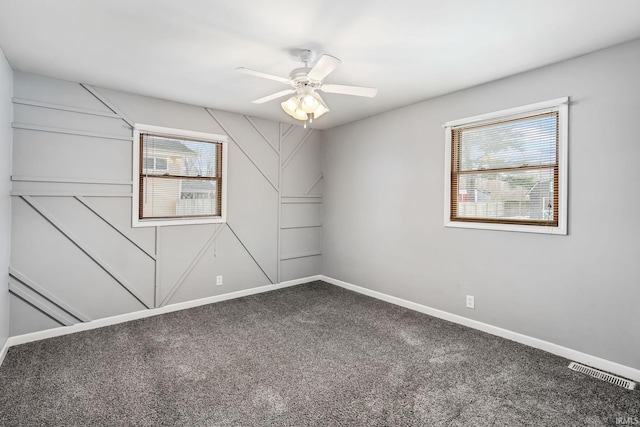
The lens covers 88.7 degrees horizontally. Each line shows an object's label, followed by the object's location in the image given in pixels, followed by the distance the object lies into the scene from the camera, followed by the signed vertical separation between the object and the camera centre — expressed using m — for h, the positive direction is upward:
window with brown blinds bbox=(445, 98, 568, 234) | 2.84 +0.44
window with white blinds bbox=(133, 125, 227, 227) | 3.69 +0.40
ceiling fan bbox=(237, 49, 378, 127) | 2.46 +0.97
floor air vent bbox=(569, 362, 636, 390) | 2.36 -1.19
